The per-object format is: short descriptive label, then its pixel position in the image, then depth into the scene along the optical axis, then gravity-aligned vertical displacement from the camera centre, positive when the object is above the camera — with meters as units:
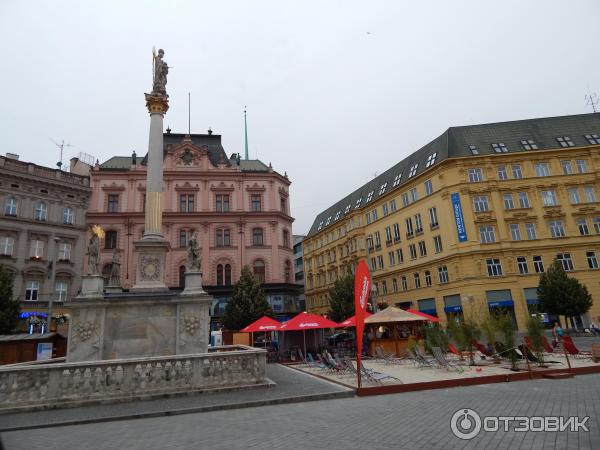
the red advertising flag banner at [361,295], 11.66 +0.86
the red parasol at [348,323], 21.72 +0.08
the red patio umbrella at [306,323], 20.03 +0.22
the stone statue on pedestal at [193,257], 15.90 +3.13
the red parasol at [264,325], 21.73 +0.26
